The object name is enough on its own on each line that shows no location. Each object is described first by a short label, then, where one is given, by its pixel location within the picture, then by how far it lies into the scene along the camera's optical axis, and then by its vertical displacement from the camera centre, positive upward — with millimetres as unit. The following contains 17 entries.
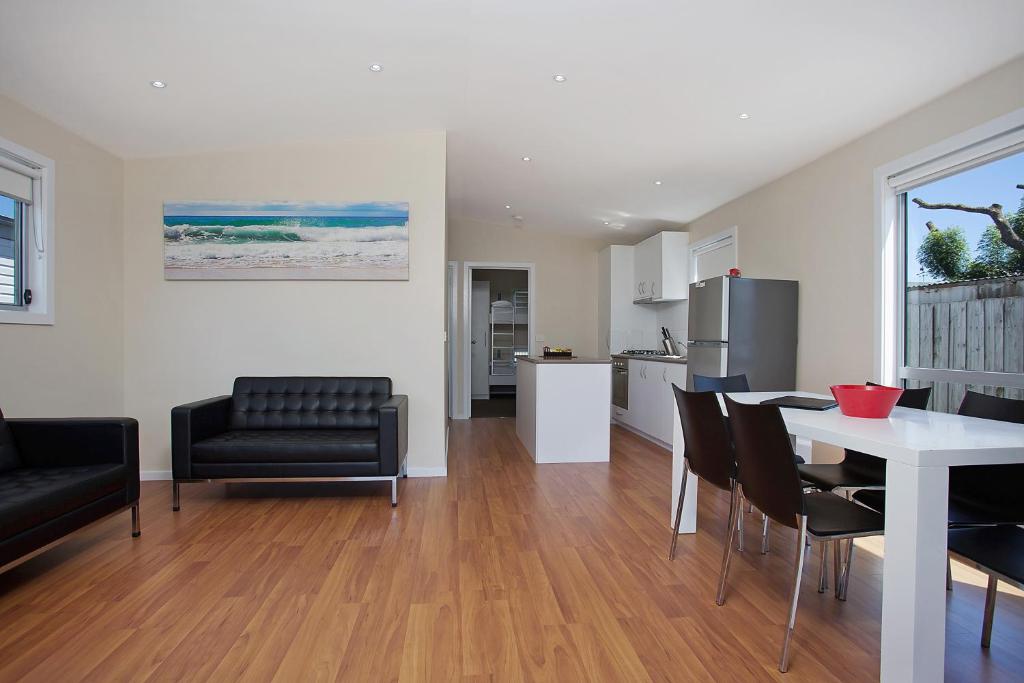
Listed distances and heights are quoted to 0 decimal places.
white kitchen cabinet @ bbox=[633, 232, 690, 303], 6145 +814
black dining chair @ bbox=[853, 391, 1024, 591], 1910 -560
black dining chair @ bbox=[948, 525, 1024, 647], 1523 -624
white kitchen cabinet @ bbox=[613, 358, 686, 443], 5223 -590
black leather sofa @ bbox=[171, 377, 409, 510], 3420 -686
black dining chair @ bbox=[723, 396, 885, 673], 1786 -532
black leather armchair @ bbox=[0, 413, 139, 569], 2381 -657
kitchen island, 4746 -625
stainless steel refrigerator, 4250 +64
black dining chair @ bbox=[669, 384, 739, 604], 2326 -463
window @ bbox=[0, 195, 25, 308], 3207 +494
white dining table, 1494 -552
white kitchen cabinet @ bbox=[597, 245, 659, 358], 6949 +311
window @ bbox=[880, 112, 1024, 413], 2818 +396
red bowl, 2082 -228
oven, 6371 -528
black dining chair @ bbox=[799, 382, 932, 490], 2412 -617
